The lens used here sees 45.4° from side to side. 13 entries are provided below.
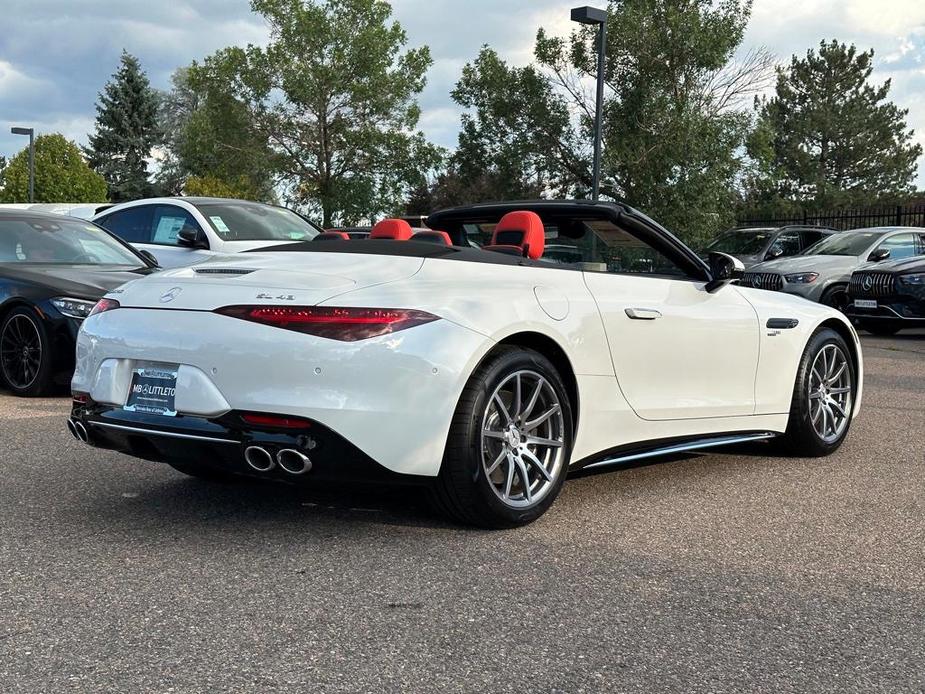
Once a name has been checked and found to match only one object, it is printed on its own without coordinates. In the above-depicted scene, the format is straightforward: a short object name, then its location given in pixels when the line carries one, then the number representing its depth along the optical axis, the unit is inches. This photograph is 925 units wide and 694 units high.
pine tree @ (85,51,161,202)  2748.5
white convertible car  154.3
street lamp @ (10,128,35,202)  1601.5
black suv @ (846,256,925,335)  576.4
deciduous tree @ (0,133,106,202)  2231.8
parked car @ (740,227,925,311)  639.8
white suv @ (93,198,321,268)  455.2
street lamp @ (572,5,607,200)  818.2
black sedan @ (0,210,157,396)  324.5
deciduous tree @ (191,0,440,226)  1310.3
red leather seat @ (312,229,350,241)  196.9
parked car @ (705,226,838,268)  777.6
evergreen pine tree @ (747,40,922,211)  2404.0
